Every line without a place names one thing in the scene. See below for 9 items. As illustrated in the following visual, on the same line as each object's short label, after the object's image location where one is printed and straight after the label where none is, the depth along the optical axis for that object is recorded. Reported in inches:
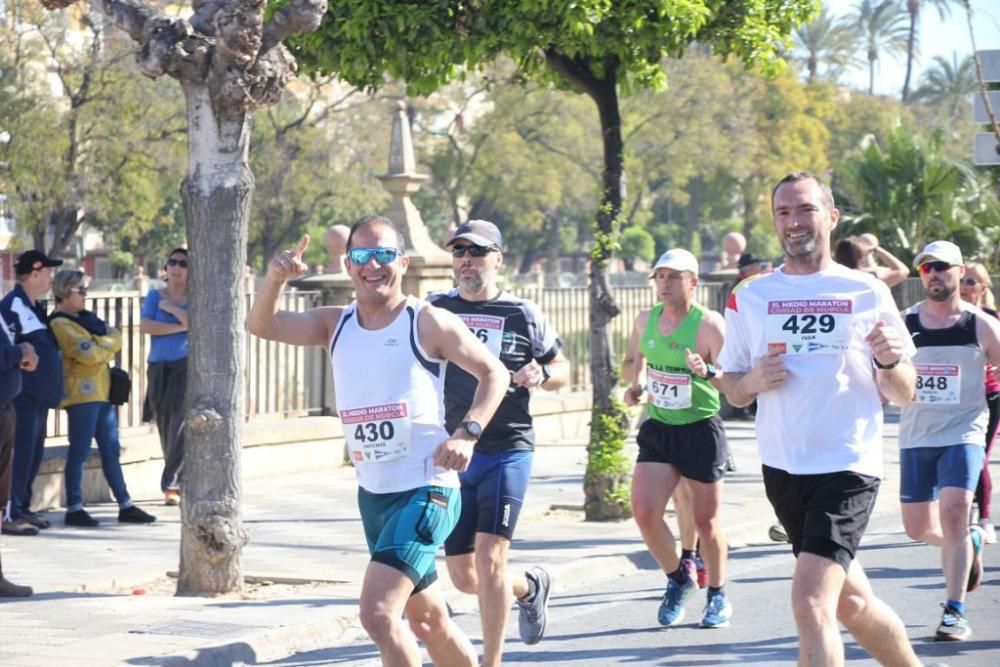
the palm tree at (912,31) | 5641.1
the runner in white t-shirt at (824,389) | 350.5
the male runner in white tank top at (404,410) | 359.6
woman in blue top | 763.5
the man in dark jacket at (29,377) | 687.9
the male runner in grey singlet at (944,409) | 513.3
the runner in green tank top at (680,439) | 520.3
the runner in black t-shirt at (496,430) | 438.0
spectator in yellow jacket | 723.8
